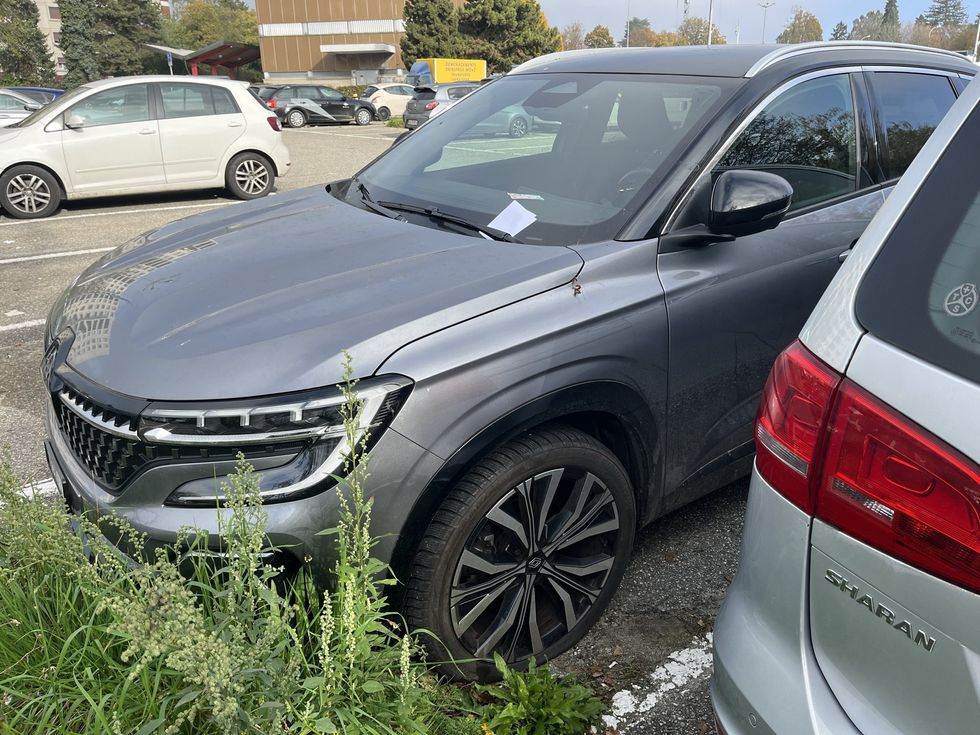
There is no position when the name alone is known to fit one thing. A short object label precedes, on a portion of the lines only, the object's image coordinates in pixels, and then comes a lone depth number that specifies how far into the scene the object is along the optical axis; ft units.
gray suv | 6.49
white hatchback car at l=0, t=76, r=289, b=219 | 32.17
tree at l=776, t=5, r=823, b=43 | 354.54
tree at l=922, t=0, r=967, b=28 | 358.02
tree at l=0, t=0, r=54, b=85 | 159.49
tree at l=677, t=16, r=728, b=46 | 333.68
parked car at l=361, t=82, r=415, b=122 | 106.63
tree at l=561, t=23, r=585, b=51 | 383.28
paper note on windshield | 8.80
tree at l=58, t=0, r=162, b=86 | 196.95
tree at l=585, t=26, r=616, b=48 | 383.00
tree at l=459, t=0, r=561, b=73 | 181.16
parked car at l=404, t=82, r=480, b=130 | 76.13
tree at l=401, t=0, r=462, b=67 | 177.47
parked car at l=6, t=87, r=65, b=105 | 61.16
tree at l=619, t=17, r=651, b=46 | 417.65
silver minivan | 3.80
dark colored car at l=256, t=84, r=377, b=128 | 95.50
